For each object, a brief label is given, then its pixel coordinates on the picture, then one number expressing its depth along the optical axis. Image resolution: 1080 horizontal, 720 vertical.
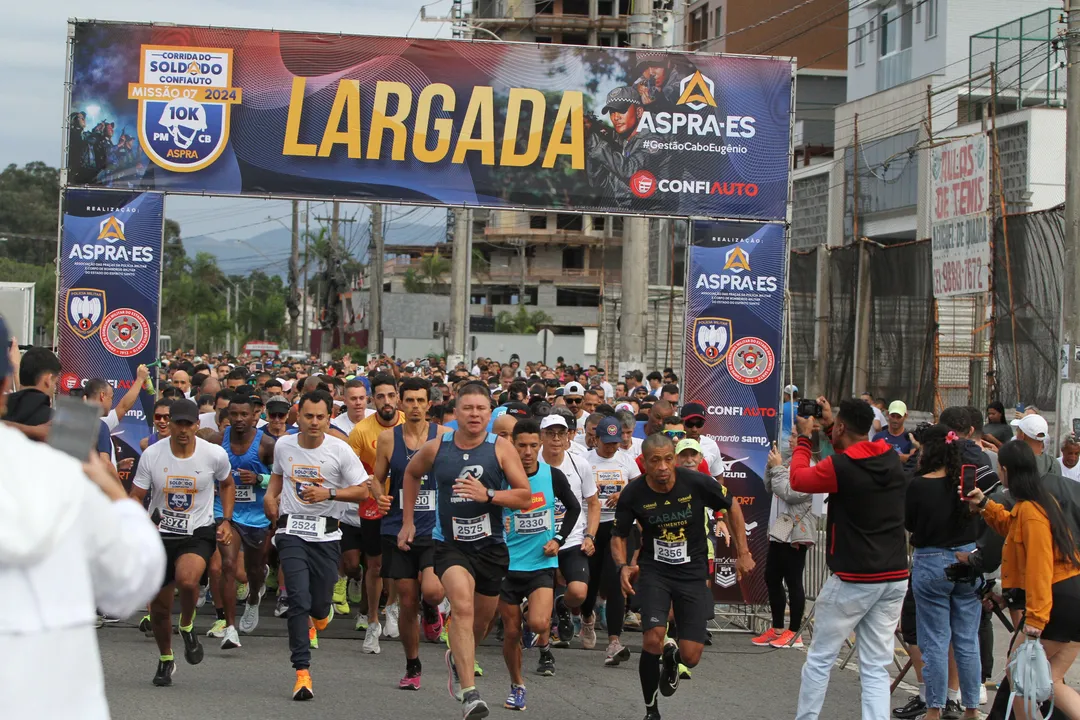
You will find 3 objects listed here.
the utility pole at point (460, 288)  34.31
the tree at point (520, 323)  81.44
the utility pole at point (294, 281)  73.72
